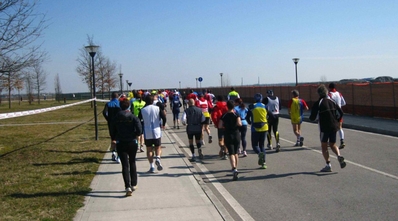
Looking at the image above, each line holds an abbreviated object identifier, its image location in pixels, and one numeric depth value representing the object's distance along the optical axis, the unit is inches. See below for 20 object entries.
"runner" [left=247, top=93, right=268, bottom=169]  396.5
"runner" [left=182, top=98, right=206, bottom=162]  437.1
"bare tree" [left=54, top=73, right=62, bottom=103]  3306.6
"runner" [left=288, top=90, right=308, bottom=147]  512.1
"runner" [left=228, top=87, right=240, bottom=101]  655.8
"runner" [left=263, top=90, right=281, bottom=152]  479.1
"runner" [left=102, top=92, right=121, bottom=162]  441.1
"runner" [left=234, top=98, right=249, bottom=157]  448.0
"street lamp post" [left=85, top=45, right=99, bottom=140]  666.2
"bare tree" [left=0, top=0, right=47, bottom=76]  466.3
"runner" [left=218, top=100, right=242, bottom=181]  353.7
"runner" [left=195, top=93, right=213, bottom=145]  601.3
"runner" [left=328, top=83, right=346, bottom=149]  496.7
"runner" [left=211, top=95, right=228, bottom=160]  438.0
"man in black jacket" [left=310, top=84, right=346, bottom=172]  356.4
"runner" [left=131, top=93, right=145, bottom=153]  490.0
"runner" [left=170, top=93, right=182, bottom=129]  781.3
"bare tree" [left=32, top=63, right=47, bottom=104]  2538.1
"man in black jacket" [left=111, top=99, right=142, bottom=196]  310.8
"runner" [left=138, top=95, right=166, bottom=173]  369.4
